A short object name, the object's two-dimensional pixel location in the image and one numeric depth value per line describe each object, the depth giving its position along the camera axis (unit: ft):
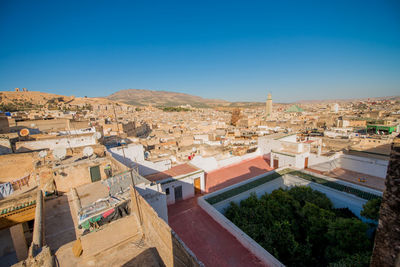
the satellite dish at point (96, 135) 46.66
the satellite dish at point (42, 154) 34.13
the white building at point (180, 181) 31.96
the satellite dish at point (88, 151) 33.35
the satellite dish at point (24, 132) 49.26
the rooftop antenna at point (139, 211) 18.53
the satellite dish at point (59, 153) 30.73
